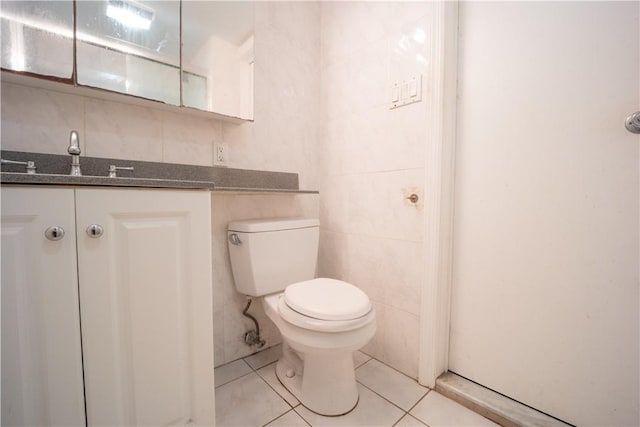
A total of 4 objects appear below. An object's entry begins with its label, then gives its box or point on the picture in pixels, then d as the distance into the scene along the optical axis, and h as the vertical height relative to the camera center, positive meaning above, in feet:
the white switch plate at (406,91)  3.78 +1.61
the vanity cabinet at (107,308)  1.77 -0.81
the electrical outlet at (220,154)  4.07 +0.73
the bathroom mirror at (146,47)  2.70 +1.84
